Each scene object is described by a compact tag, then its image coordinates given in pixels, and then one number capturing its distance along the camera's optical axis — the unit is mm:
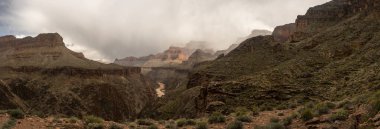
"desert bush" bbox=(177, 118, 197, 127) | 29375
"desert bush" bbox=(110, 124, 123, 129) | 27503
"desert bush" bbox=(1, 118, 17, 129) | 26030
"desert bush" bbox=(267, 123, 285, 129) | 24298
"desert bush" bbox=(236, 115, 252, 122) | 28703
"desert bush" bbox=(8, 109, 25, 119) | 28188
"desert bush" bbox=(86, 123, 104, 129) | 27297
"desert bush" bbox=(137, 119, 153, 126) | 30375
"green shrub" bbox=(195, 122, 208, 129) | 27528
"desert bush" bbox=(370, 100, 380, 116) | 21250
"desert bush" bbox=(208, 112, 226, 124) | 29734
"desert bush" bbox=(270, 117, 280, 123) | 27312
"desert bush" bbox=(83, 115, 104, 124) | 28656
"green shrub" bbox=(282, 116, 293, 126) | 25773
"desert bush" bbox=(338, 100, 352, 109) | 26775
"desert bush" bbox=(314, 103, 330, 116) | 26372
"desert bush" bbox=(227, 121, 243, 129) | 26328
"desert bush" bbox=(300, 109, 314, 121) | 25672
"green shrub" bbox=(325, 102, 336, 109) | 28531
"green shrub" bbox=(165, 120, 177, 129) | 28622
